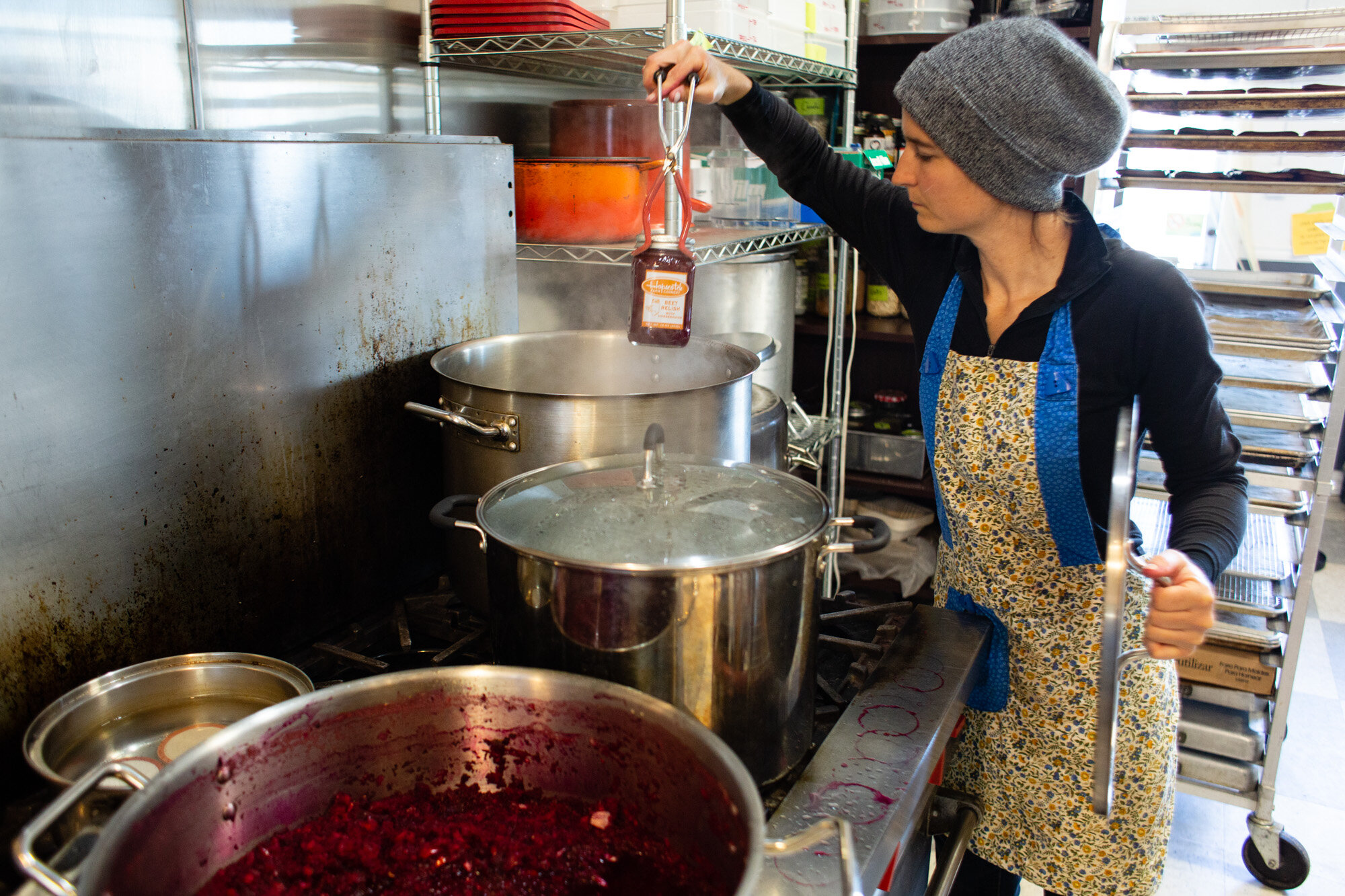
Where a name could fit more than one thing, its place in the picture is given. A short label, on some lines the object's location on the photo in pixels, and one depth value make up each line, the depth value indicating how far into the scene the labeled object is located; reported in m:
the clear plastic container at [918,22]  3.08
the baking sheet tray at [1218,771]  2.38
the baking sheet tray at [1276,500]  2.24
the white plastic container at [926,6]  3.07
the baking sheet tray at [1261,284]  2.40
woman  1.19
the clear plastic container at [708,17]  2.00
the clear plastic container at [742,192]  2.56
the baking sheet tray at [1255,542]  2.36
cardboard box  2.40
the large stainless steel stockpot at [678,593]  0.85
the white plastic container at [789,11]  2.33
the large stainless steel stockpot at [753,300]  2.45
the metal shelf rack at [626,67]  1.88
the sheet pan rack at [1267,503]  2.22
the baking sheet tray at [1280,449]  2.23
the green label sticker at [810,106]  2.99
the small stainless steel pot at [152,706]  0.88
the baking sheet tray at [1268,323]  2.23
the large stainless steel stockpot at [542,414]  1.22
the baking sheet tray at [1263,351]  2.18
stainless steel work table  0.83
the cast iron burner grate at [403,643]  1.20
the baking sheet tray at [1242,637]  2.35
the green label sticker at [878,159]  2.66
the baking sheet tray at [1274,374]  2.23
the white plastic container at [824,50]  2.59
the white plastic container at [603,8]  2.07
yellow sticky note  2.34
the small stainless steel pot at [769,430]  1.97
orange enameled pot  1.89
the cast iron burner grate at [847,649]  1.17
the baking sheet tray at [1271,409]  2.24
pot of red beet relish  0.71
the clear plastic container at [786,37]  2.34
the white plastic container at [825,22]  2.58
